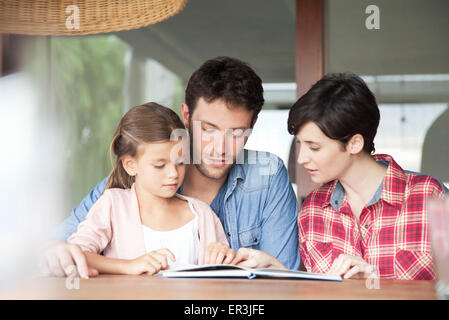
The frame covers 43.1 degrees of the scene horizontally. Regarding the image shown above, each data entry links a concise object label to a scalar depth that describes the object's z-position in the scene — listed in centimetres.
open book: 124
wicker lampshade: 138
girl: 166
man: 184
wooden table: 106
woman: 166
